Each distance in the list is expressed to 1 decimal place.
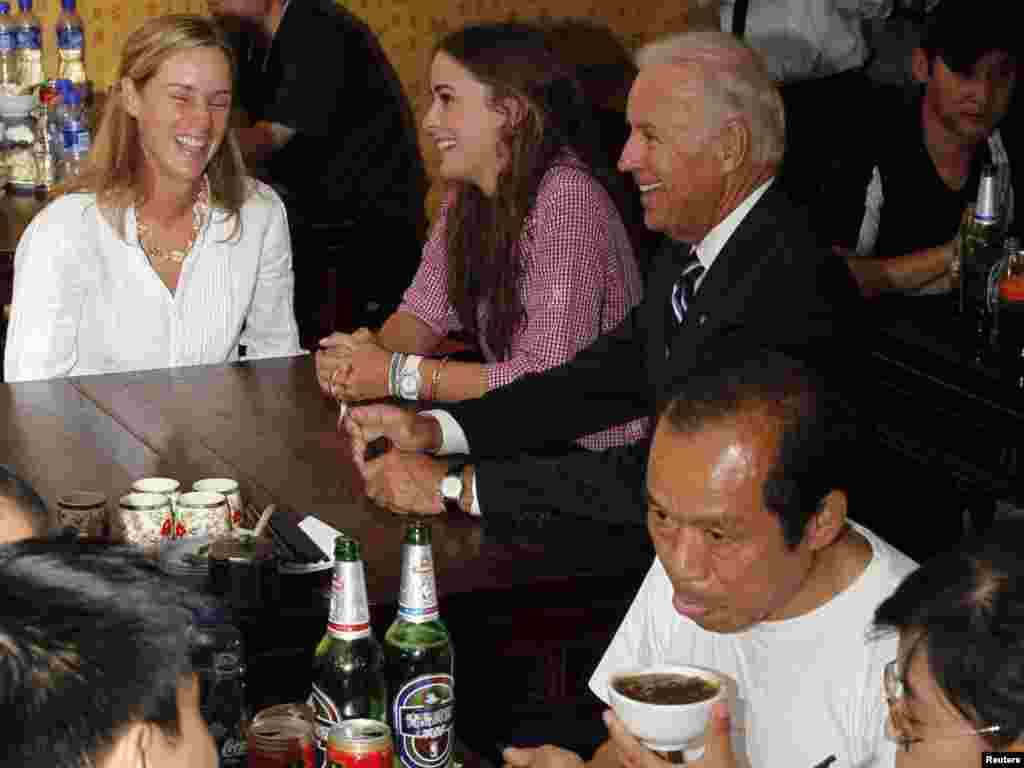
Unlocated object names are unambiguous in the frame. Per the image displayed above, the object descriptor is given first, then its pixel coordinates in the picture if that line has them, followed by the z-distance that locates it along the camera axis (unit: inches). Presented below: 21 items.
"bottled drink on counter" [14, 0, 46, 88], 211.6
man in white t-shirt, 75.4
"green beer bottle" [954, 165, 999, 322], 141.6
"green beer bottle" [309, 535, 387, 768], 72.5
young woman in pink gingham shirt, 131.2
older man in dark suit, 103.0
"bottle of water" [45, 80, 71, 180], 200.1
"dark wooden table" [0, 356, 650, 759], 92.6
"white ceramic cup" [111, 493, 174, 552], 96.7
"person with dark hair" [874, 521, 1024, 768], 53.1
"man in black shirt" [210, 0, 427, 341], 203.8
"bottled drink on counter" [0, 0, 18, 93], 210.1
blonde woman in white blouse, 138.6
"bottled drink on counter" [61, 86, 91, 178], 198.2
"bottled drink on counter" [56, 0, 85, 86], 217.6
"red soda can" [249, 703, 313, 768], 73.2
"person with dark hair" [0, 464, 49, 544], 74.1
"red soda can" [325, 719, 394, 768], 66.4
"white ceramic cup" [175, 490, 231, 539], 96.3
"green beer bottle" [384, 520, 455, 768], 74.4
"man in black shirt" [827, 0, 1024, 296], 161.9
